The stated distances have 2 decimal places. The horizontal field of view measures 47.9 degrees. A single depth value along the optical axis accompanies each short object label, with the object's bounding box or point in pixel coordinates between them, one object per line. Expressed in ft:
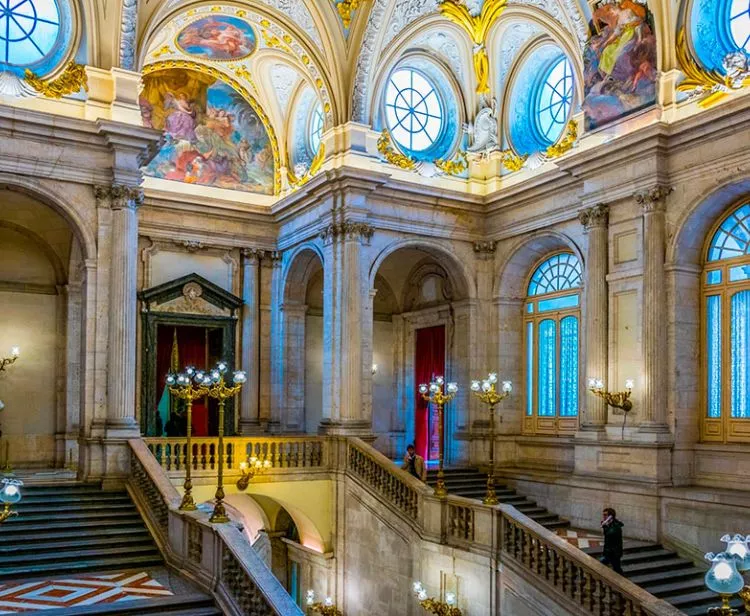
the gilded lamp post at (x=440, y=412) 50.15
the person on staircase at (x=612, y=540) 44.39
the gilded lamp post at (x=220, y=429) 39.45
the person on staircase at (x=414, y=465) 57.62
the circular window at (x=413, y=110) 69.10
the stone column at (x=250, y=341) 73.10
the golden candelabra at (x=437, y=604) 50.26
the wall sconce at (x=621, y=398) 54.49
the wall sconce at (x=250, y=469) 56.85
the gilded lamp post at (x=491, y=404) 48.88
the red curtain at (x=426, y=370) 75.56
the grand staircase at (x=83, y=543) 35.68
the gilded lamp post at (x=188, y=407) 42.32
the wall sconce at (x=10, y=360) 50.39
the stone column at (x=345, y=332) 62.28
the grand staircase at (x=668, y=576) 45.06
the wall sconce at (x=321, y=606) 60.64
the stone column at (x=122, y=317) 51.85
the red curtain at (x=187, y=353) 69.67
